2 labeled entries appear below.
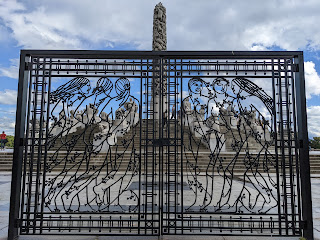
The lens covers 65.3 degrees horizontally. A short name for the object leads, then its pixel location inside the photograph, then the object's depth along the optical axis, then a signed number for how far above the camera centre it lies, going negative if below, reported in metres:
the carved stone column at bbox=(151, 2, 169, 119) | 18.56 +8.89
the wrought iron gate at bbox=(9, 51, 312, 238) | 3.26 +0.62
